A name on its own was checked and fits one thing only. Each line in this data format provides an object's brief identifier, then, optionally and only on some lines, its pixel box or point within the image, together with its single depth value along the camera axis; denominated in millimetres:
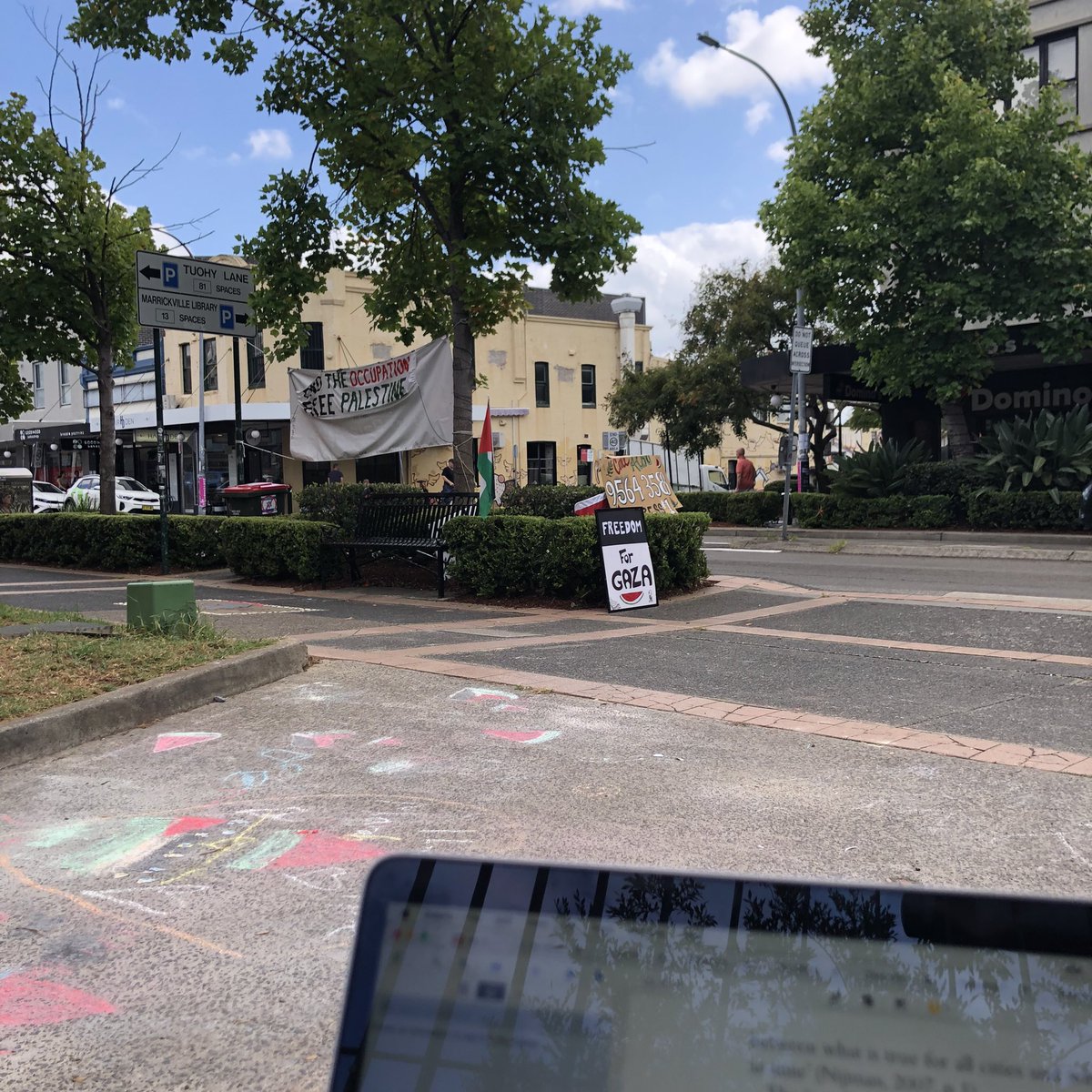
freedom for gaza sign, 10180
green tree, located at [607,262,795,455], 29703
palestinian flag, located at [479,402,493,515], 11453
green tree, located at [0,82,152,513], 16094
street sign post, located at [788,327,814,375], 18859
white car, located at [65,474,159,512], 32062
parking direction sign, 13055
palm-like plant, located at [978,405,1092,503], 18672
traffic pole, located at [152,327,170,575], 13359
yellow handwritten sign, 11398
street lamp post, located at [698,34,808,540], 20016
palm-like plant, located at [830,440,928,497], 21016
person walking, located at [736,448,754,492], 25156
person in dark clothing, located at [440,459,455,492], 17859
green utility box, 7621
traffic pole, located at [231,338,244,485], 14369
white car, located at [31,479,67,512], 34438
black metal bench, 11758
